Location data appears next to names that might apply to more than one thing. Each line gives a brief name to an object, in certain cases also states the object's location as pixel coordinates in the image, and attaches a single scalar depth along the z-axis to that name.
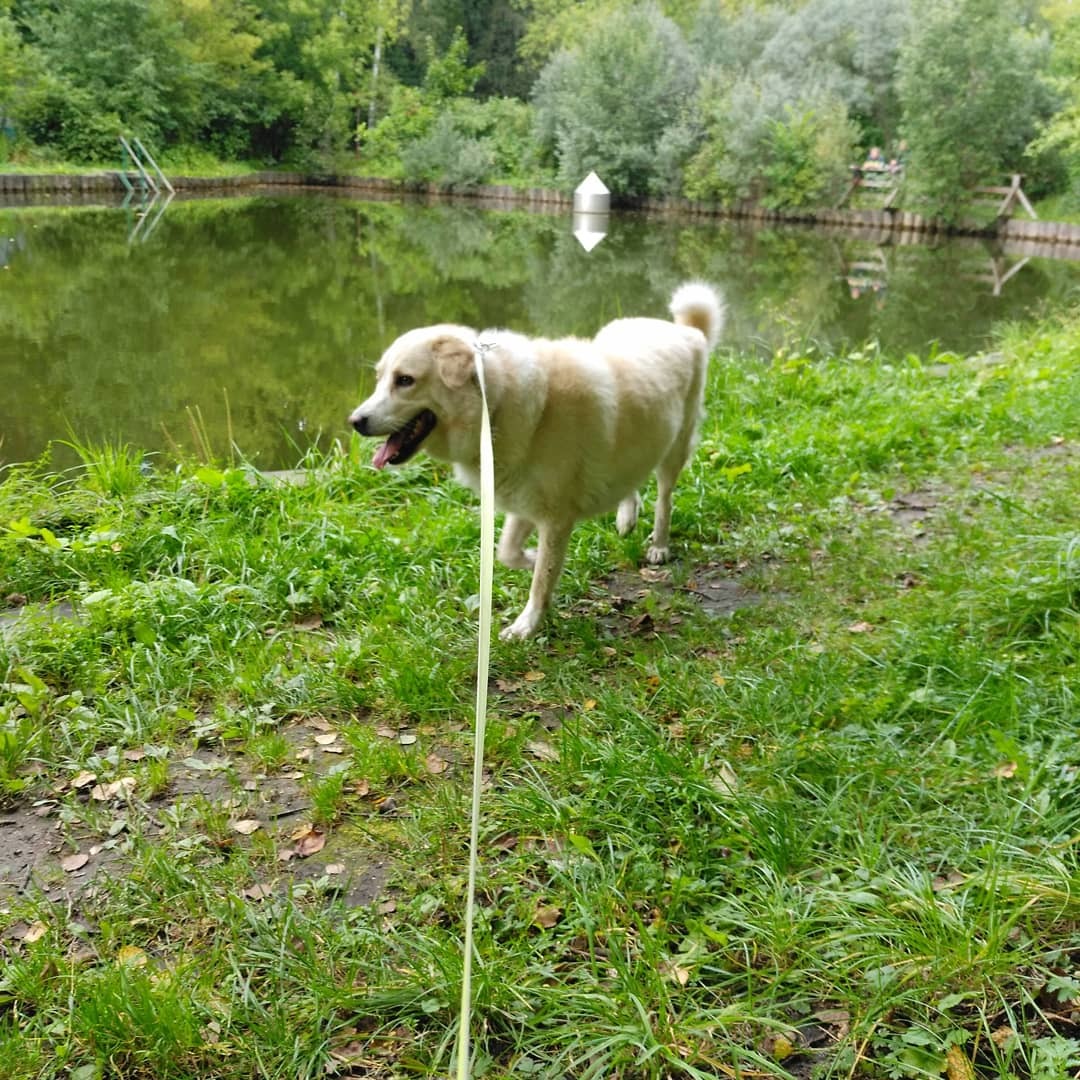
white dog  3.00
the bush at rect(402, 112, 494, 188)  28.92
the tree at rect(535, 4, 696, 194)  18.12
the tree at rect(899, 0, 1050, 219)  26.34
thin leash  1.25
